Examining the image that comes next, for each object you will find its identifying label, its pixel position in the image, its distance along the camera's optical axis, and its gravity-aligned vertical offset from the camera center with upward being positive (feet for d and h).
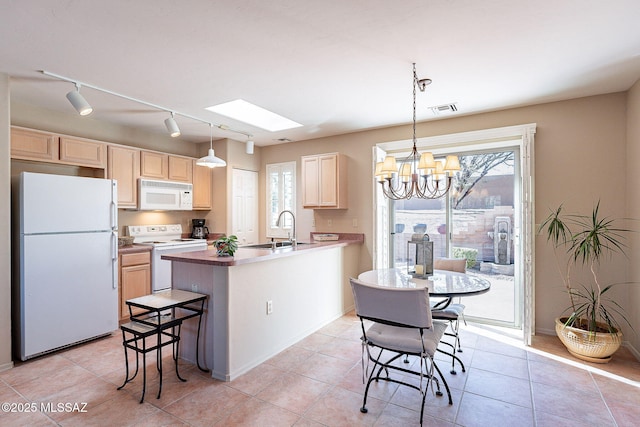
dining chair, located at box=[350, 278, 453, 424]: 6.73 -2.28
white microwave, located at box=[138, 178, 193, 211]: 14.56 +0.89
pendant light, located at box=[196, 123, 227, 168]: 12.26 +1.97
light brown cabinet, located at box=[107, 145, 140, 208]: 13.51 +1.83
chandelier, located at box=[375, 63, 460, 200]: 8.68 +1.22
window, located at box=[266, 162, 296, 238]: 17.69 +1.05
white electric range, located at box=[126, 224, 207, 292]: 13.79 -1.31
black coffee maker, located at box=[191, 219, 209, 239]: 17.13 -0.84
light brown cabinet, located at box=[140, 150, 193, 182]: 14.75 +2.26
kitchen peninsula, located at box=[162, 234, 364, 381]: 8.59 -2.61
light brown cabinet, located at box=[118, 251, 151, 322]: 12.65 -2.50
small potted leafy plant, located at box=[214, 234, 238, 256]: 9.09 -0.92
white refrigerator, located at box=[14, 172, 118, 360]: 9.55 -1.46
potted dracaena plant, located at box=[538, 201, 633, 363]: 9.35 -2.33
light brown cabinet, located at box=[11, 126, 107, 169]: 11.00 +2.39
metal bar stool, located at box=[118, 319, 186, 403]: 7.50 -2.70
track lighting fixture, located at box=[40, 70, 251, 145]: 9.07 +3.49
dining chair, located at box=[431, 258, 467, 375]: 8.91 -2.76
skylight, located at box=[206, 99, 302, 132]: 12.75 +4.13
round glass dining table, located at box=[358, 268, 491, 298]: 7.74 -1.82
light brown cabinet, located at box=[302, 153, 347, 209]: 14.89 +1.50
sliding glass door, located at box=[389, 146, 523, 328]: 12.76 -0.55
